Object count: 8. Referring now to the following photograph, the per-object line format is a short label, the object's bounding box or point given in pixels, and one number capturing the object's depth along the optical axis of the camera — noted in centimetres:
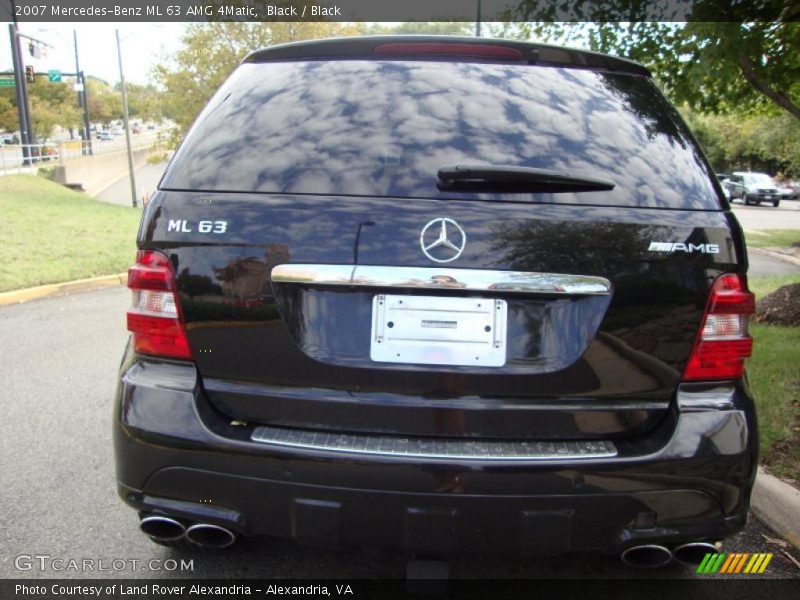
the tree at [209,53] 2147
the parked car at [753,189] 3678
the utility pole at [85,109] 3528
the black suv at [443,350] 173
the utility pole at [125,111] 2597
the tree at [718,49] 402
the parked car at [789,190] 3933
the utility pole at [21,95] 2258
